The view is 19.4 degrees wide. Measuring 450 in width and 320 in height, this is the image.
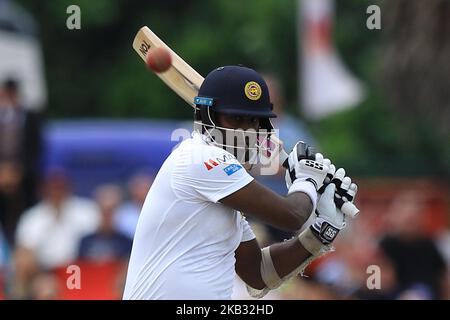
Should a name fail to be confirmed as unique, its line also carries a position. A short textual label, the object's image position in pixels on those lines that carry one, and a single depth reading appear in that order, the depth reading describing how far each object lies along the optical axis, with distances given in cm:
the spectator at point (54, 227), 1227
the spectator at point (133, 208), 1266
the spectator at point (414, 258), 1192
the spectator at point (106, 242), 1199
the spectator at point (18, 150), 1443
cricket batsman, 590
